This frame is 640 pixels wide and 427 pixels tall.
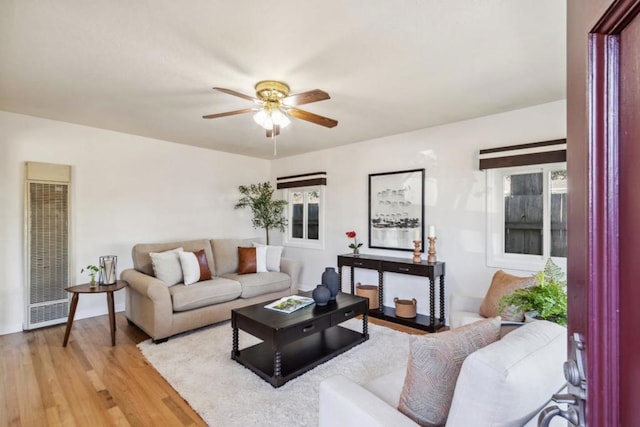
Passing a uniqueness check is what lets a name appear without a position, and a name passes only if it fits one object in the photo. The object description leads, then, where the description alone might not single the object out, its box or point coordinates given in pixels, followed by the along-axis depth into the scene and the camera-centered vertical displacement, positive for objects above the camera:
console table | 3.49 -0.67
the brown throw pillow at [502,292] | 2.16 -0.60
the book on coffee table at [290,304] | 2.76 -0.82
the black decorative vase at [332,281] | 3.00 -0.63
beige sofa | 3.09 -0.85
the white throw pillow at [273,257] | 4.45 -0.60
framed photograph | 3.98 +0.09
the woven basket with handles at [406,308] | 3.73 -1.13
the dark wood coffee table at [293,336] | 2.36 -0.97
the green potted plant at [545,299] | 1.60 -0.45
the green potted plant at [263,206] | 5.49 +0.18
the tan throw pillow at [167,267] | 3.44 -0.57
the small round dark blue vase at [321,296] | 2.81 -0.73
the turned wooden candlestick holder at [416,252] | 3.78 -0.45
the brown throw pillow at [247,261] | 4.26 -0.62
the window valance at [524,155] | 2.93 +0.62
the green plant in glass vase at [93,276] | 3.15 -0.61
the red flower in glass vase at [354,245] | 4.40 -0.42
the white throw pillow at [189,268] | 3.54 -0.60
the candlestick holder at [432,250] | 3.69 -0.41
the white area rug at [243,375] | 2.02 -1.27
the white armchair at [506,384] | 0.95 -0.54
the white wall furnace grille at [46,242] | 3.40 -0.29
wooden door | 0.45 +0.01
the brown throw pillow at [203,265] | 3.74 -0.60
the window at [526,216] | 3.04 +0.00
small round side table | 3.00 -0.81
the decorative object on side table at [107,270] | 3.22 -0.56
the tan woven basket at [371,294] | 4.10 -1.04
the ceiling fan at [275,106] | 2.52 +0.91
